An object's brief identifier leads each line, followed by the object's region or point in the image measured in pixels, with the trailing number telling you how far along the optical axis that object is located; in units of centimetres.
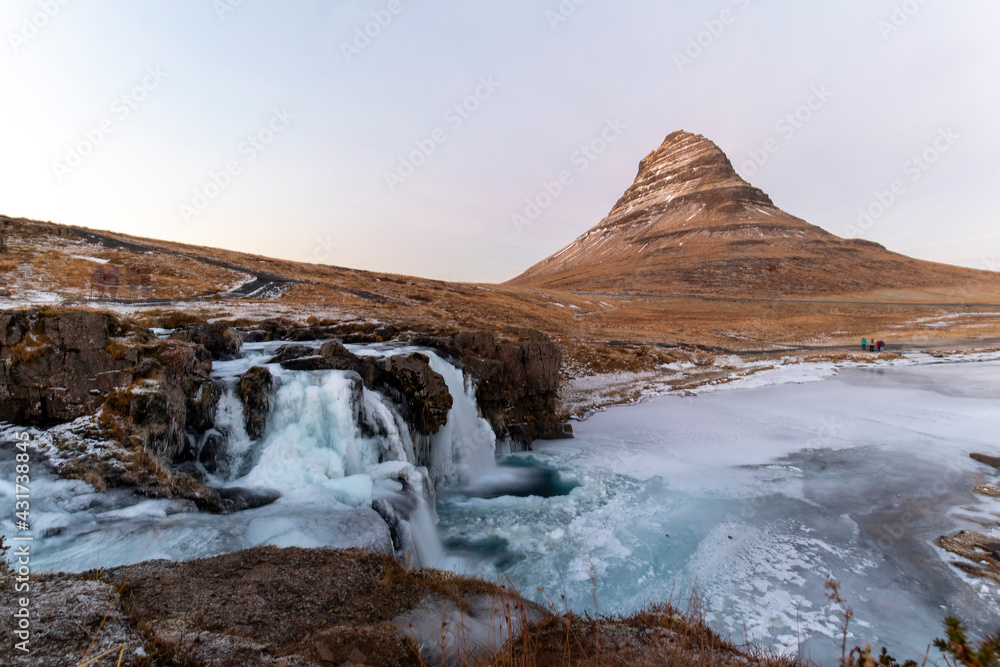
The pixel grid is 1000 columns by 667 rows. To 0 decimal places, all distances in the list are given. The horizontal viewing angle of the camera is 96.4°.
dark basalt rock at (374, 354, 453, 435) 1444
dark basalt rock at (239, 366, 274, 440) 1110
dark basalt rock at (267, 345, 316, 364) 1427
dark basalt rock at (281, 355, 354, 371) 1342
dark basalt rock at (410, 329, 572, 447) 1869
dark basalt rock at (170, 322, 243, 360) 1482
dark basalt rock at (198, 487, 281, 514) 838
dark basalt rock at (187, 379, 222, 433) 1052
